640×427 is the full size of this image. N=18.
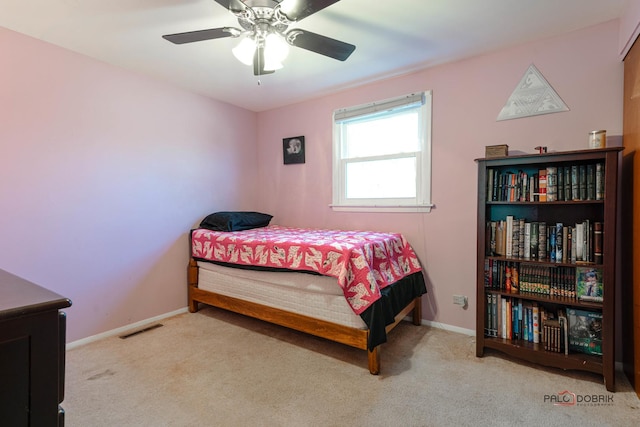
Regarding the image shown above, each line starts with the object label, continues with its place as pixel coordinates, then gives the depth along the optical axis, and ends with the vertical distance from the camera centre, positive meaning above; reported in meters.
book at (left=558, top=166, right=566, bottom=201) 1.98 +0.20
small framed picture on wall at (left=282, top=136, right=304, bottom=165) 3.58 +0.78
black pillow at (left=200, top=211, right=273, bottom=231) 3.09 -0.09
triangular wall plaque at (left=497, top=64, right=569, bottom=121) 2.21 +0.88
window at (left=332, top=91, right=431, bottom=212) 2.78 +0.59
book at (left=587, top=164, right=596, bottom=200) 1.87 +0.22
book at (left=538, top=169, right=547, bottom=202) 2.03 +0.21
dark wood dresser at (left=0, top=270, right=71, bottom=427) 0.74 -0.38
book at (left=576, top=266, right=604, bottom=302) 1.90 -0.43
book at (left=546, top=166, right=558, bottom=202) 1.99 +0.21
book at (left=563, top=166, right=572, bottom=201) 1.95 +0.21
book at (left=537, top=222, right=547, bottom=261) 2.04 -0.19
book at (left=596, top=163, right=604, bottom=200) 1.82 +0.22
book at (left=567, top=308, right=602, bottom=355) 1.92 -0.74
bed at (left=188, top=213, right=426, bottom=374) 2.01 -0.52
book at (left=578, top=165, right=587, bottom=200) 1.90 +0.23
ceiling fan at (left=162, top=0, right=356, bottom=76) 1.51 +1.03
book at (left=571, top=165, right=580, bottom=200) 1.92 +0.21
